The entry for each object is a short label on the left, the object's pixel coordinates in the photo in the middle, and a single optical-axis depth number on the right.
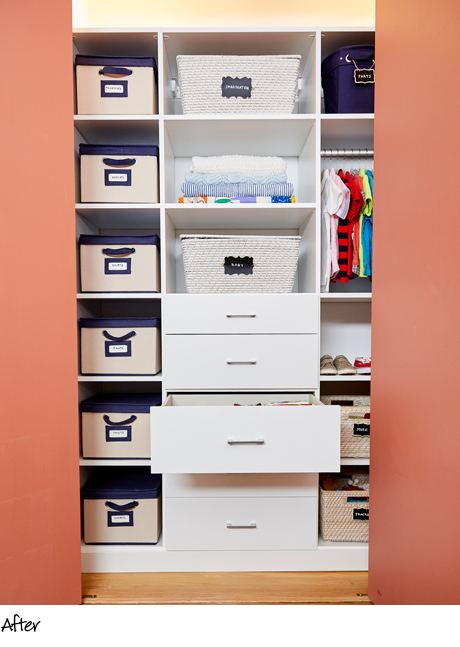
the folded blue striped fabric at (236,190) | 1.67
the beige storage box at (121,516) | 1.68
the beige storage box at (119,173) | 1.65
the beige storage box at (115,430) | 1.68
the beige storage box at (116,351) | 1.68
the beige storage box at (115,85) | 1.62
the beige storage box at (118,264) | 1.66
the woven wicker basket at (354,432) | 1.72
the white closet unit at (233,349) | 1.63
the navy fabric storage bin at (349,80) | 1.63
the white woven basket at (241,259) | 1.63
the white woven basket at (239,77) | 1.60
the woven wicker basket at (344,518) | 1.69
